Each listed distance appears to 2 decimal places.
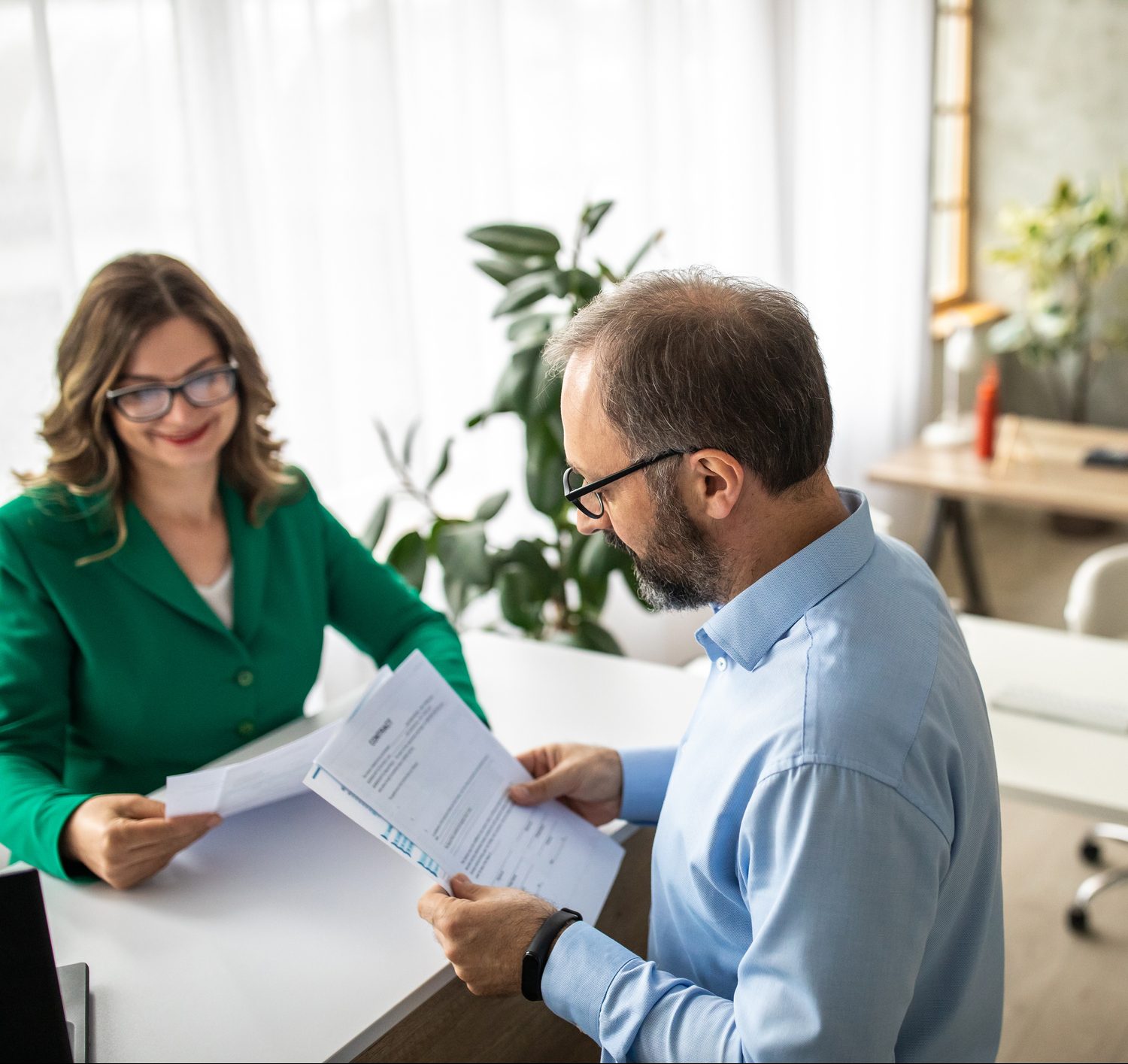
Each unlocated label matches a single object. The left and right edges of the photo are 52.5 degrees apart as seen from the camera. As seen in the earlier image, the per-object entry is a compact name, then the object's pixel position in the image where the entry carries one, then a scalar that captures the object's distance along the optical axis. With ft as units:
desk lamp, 13.80
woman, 5.59
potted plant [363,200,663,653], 8.30
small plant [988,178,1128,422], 16.60
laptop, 3.29
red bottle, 12.98
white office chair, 8.87
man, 3.01
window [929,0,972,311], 17.87
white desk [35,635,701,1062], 4.00
